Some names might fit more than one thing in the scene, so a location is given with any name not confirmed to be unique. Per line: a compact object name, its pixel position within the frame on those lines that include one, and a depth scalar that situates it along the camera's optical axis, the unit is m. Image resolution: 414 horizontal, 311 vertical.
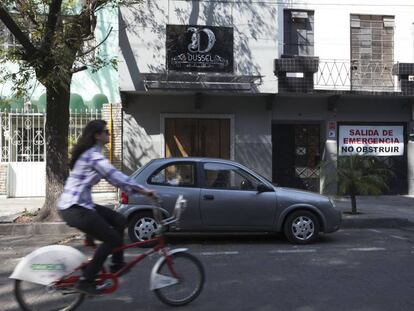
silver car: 9.16
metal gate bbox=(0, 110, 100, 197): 15.82
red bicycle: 5.06
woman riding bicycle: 5.13
